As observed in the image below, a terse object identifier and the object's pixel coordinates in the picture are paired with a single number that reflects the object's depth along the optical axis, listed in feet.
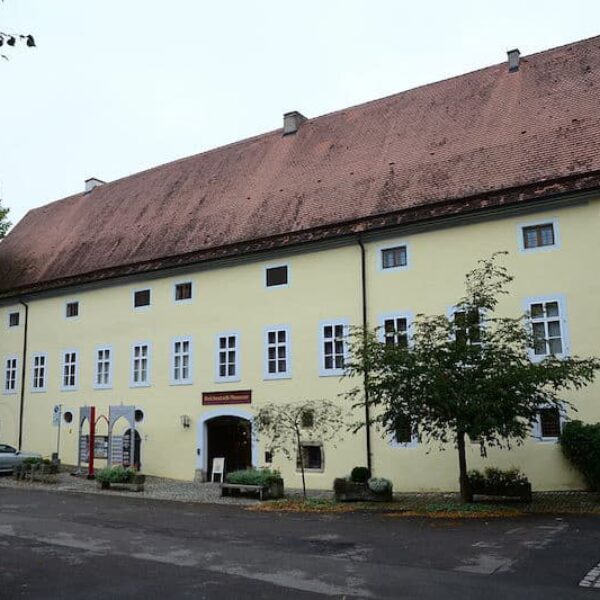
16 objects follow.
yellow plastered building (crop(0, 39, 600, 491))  63.41
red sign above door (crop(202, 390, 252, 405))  77.20
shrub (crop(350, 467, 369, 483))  59.82
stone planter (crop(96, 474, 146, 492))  71.15
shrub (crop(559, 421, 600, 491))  54.85
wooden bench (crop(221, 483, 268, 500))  63.46
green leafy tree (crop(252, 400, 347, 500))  68.44
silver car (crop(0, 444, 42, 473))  88.33
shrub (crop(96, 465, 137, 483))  72.23
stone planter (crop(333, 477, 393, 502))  58.65
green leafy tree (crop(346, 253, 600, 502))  49.47
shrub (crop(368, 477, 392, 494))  58.34
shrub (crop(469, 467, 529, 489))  56.03
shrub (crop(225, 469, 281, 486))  63.98
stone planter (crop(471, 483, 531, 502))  55.52
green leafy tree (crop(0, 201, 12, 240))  112.04
